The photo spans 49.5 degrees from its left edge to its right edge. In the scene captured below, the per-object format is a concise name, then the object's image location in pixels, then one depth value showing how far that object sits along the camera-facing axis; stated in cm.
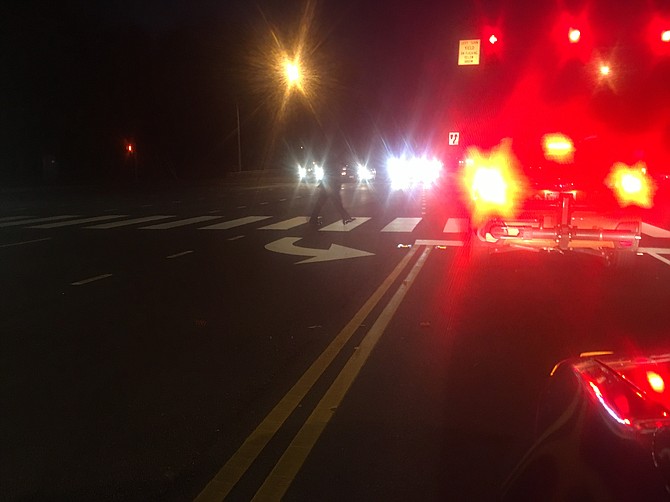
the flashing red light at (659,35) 1518
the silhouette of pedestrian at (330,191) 1992
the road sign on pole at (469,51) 1944
